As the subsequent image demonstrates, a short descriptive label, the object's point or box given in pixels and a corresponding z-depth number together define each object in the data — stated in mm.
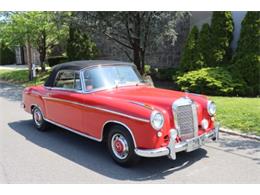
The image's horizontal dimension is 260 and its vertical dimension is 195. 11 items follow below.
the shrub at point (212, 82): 8299
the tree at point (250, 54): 8450
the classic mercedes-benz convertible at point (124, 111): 3868
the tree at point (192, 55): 9555
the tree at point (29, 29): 12164
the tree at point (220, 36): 9404
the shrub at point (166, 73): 10995
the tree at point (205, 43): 9523
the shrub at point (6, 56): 26812
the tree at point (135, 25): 9180
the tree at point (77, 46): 13481
